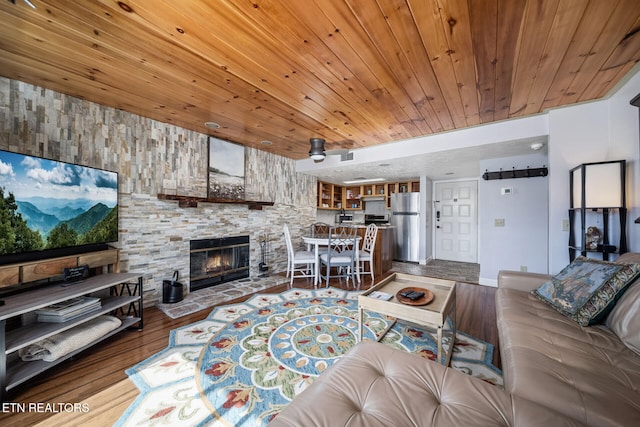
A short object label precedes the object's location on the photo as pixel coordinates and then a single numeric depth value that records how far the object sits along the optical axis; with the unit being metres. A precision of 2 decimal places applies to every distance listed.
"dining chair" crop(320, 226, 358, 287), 3.81
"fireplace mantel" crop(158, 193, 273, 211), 3.00
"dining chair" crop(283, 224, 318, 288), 3.89
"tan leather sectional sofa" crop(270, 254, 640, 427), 0.82
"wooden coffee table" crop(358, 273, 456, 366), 1.61
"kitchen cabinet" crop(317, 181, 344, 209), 6.08
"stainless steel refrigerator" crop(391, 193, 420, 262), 5.82
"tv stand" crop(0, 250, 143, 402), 1.44
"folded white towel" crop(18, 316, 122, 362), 1.65
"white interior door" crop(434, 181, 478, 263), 5.65
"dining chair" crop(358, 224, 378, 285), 4.23
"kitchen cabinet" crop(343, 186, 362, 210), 7.18
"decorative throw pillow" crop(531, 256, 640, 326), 1.46
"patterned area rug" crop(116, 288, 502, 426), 1.37
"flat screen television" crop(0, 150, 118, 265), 1.71
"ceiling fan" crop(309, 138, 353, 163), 3.60
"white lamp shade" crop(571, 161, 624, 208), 2.15
